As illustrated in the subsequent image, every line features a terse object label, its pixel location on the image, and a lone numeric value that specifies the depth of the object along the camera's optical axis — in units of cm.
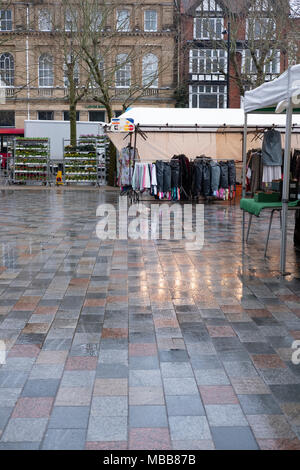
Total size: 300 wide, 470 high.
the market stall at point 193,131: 1653
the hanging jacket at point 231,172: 1571
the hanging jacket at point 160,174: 1534
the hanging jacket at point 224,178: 1560
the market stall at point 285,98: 619
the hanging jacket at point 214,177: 1540
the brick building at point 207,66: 3784
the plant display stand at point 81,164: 2205
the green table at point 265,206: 738
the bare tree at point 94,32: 2212
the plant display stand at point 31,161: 2234
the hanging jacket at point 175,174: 1555
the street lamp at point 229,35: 2357
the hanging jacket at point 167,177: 1542
